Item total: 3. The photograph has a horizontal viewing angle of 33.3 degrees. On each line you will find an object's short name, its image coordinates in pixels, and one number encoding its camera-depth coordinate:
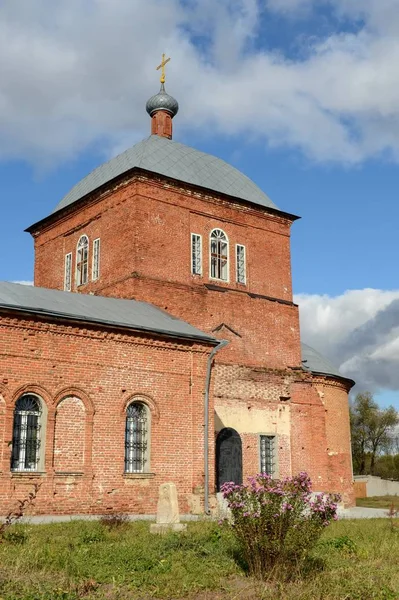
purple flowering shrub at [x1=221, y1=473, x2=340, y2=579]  6.61
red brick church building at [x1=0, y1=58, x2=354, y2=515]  13.10
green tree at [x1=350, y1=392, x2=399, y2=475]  48.78
